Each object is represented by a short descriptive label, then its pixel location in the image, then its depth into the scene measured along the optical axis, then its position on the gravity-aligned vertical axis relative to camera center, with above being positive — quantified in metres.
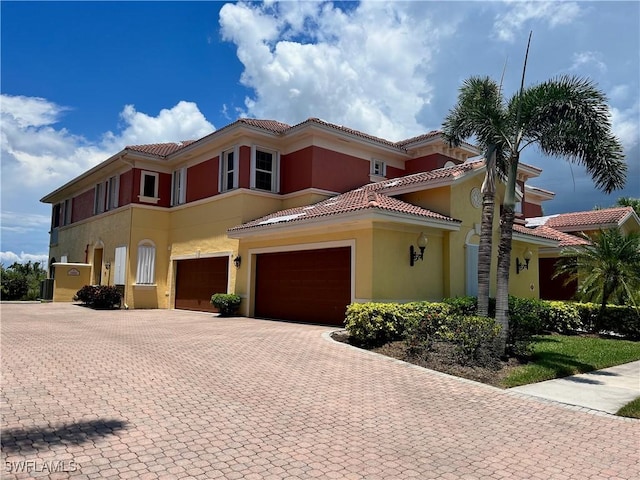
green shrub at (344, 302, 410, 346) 10.94 -0.91
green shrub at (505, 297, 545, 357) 10.23 -0.95
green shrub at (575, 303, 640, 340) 15.13 -0.98
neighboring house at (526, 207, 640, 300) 22.39 +2.96
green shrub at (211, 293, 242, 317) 17.70 -0.83
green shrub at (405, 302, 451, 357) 9.83 -1.01
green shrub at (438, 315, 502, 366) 9.20 -1.06
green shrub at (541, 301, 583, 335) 15.38 -0.96
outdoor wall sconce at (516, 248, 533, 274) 18.80 +0.95
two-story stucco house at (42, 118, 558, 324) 14.24 +2.08
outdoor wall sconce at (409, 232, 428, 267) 14.09 +0.99
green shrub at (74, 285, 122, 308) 21.45 -0.82
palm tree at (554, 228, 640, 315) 14.63 +0.65
